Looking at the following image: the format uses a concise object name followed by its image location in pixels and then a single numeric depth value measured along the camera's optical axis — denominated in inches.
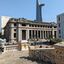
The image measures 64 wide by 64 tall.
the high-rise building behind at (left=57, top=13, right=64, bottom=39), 978.6
